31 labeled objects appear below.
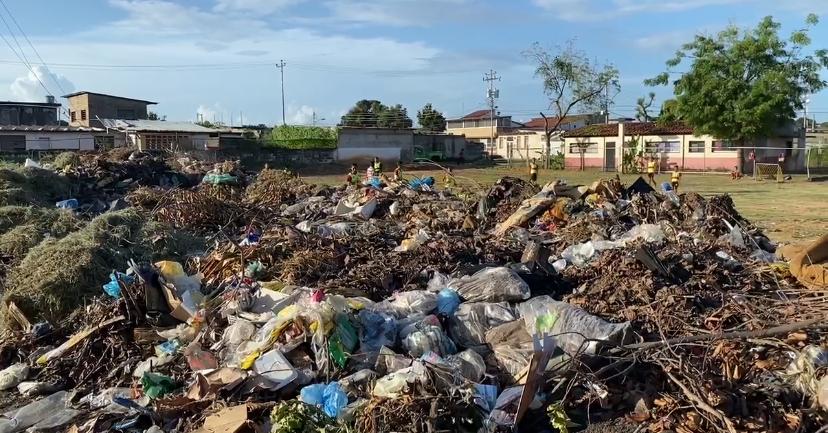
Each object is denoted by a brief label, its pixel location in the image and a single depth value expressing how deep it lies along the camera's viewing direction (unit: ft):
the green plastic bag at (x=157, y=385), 14.66
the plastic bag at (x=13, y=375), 16.93
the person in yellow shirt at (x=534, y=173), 55.67
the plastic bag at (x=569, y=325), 14.57
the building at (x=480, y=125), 198.59
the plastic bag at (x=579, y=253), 23.47
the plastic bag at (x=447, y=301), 17.35
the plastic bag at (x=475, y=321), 15.88
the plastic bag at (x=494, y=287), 17.78
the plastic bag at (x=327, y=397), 12.86
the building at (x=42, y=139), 107.34
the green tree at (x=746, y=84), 92.12
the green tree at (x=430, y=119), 196.95
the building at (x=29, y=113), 130.11
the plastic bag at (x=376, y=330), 15.23
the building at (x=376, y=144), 132.87
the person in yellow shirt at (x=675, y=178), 53.14
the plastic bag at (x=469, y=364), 13.70
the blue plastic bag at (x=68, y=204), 38.59
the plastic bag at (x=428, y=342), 14.80
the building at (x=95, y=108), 142.20
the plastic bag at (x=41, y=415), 14.20
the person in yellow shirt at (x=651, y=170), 59.47
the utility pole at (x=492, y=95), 195.42
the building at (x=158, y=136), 112.88
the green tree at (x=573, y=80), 131.85
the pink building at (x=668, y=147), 104.37
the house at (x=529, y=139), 155.43
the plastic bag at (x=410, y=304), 17.18
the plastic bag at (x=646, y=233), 26.12
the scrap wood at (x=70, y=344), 17.53
